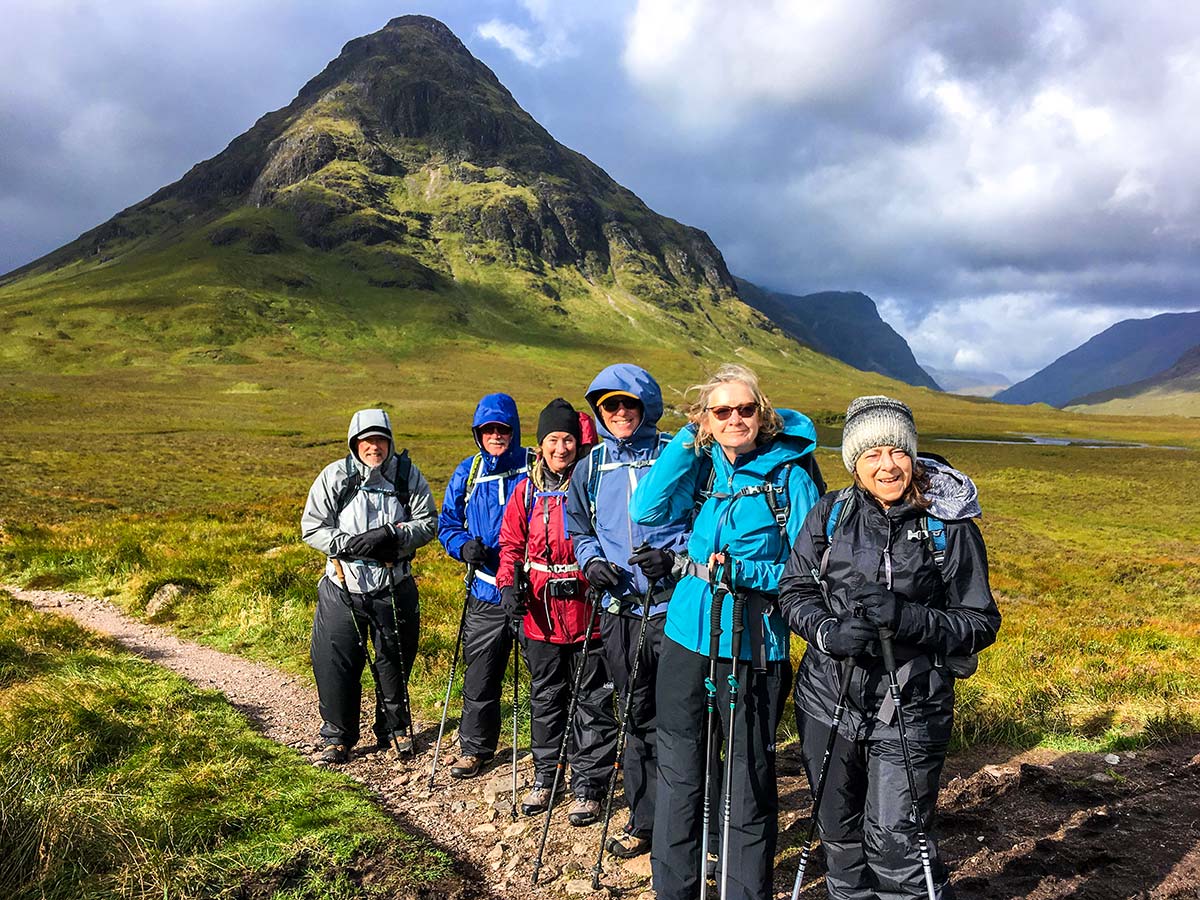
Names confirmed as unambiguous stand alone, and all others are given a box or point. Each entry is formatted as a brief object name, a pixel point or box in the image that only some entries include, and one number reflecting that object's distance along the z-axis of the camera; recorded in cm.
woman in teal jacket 369
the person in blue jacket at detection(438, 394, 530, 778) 568
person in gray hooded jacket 574
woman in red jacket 514
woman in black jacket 311
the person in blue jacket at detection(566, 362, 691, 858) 440
